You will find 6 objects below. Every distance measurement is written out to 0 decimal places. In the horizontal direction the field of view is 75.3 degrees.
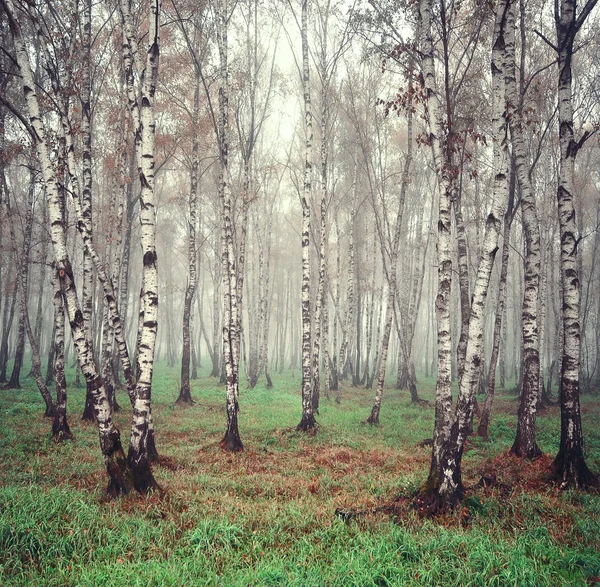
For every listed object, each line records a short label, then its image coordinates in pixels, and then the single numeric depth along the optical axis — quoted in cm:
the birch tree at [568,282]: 698
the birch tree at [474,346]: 575
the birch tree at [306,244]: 1145
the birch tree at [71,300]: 609
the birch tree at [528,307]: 865
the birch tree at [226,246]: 955
